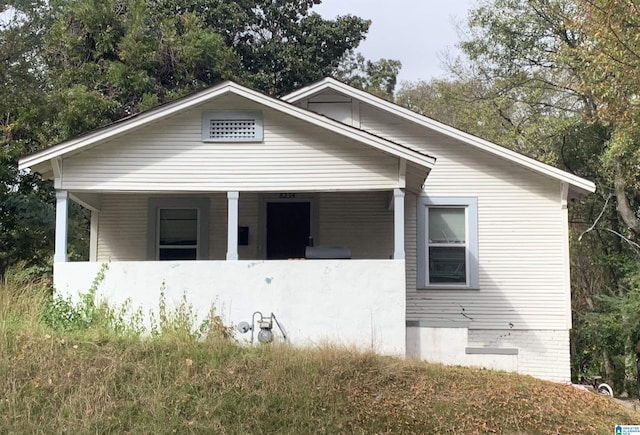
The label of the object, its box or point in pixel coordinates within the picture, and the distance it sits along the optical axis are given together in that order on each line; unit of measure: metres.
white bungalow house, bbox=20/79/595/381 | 10.15
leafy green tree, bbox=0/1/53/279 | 16.25
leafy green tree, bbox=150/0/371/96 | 27.30
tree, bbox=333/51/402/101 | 34.69
